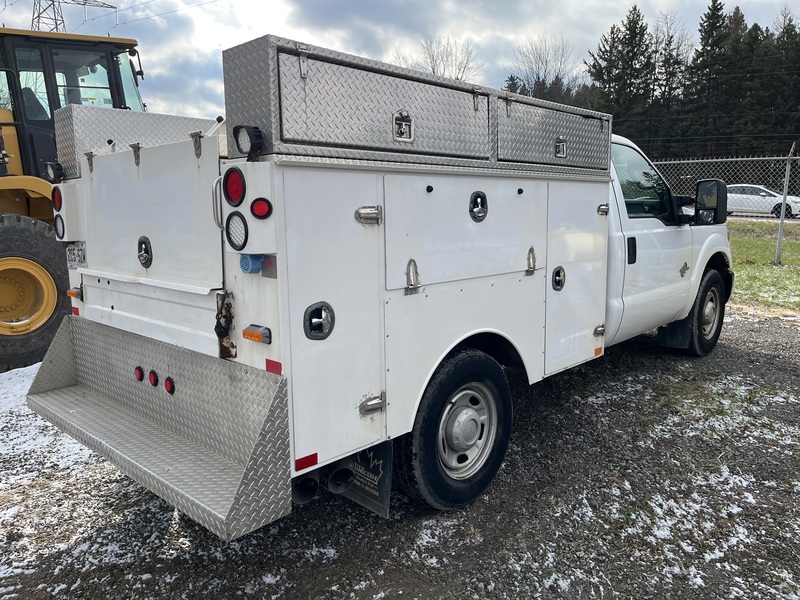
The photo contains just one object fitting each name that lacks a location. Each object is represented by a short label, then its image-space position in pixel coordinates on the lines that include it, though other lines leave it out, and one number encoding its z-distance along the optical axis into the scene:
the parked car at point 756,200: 24.27
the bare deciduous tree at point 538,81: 40.28
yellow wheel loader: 6.02
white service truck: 2.37
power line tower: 34.56
